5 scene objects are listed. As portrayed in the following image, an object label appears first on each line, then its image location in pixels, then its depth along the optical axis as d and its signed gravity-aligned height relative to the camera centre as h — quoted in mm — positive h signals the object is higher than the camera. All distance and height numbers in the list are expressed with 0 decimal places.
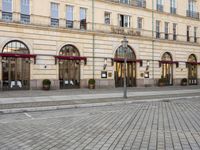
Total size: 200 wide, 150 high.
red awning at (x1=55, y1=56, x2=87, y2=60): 21053 +1865
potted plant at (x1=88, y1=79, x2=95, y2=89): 21891 -805
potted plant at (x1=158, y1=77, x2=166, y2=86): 26432 -603
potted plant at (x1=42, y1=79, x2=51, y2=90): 19939 -737
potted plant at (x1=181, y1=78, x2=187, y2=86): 28623 -775
